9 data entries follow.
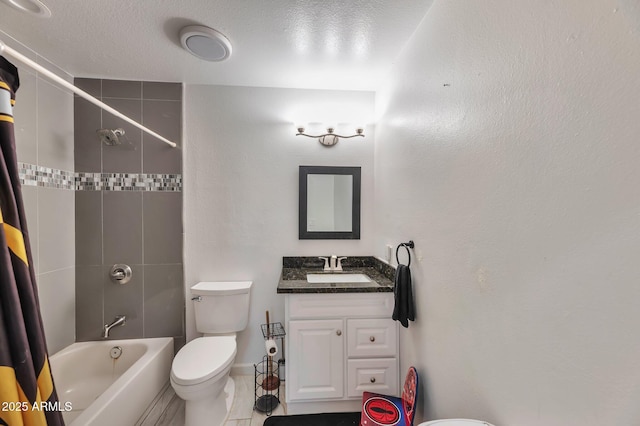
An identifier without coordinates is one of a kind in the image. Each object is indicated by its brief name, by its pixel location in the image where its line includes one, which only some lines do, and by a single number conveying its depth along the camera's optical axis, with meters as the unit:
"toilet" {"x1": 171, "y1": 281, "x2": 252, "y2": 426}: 1.37
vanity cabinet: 1.54
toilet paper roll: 1.64
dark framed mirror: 2.07
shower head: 1.77
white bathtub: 1.32
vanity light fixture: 1.98
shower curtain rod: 0.78
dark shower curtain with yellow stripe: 0.82
